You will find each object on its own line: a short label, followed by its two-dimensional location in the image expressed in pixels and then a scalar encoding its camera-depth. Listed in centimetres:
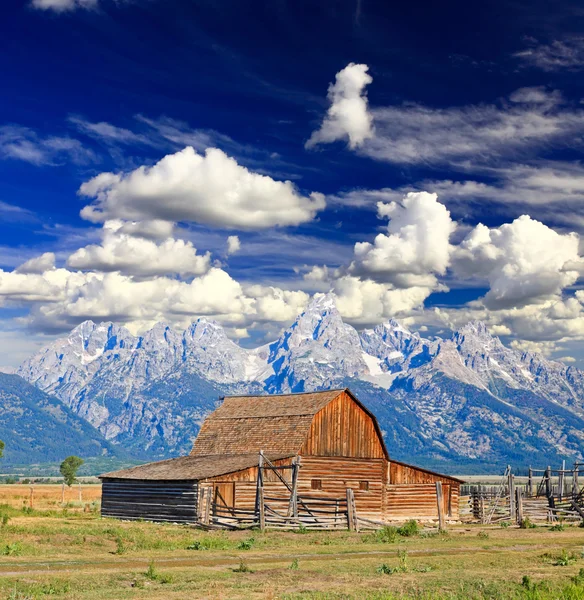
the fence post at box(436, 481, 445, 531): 4459
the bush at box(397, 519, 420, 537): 4191
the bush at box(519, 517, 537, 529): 4916
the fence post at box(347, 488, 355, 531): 4484
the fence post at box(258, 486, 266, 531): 4324
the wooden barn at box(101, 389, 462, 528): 4922
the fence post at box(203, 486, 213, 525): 4553
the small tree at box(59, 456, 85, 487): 12923
